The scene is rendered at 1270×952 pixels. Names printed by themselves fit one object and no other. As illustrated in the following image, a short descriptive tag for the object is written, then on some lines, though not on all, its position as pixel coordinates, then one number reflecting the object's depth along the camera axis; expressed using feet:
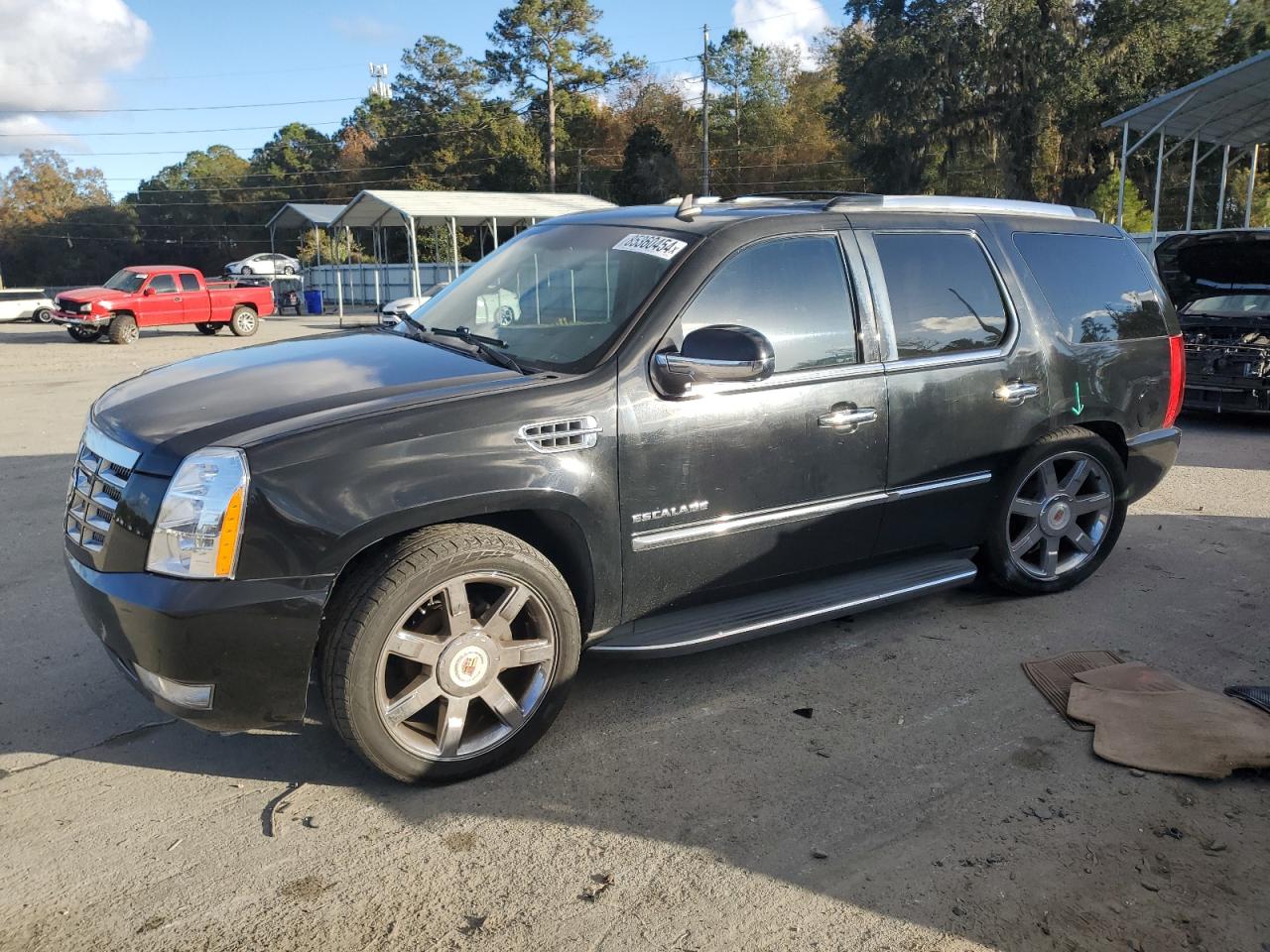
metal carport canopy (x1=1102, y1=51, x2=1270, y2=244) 56.34
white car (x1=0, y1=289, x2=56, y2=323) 109.29
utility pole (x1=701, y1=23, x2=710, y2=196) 159.41
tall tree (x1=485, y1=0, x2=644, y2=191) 199.72
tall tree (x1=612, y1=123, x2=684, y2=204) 155.43
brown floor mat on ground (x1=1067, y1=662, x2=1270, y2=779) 10.89
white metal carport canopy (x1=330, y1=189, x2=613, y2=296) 98.07
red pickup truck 78.89
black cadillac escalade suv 9.47
